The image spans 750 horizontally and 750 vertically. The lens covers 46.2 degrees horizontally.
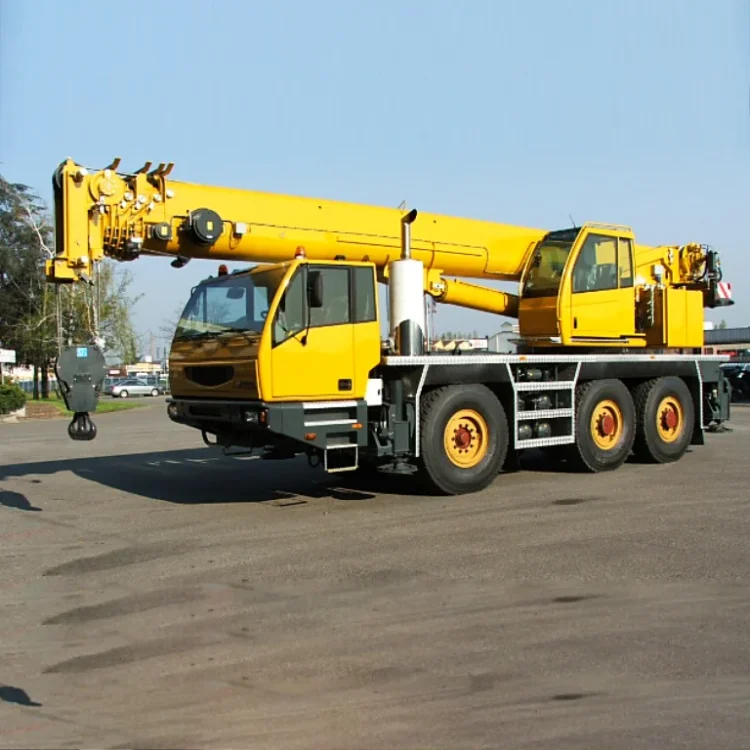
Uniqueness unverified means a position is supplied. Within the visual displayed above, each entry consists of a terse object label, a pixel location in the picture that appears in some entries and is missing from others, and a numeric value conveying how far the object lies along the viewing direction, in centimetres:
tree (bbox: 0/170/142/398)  4394
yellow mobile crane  961
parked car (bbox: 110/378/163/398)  5994
